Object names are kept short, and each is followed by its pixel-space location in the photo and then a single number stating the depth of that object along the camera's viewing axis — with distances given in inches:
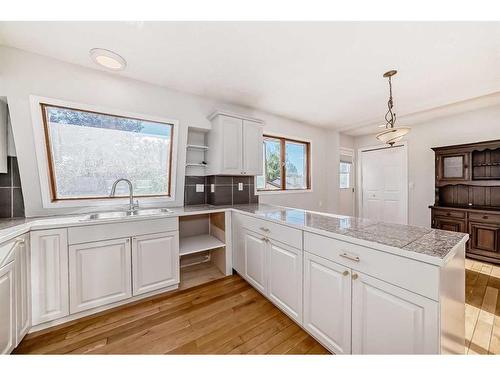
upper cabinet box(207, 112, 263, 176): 100.3
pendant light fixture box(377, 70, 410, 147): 74.9
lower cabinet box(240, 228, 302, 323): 60.3
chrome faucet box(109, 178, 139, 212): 82.1
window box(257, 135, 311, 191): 134.9
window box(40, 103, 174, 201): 76.5
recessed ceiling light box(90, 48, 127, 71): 67.1
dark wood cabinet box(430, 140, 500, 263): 107.0
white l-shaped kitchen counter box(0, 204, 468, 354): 36.2
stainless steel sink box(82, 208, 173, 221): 78.4
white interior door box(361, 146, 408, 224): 154.6
